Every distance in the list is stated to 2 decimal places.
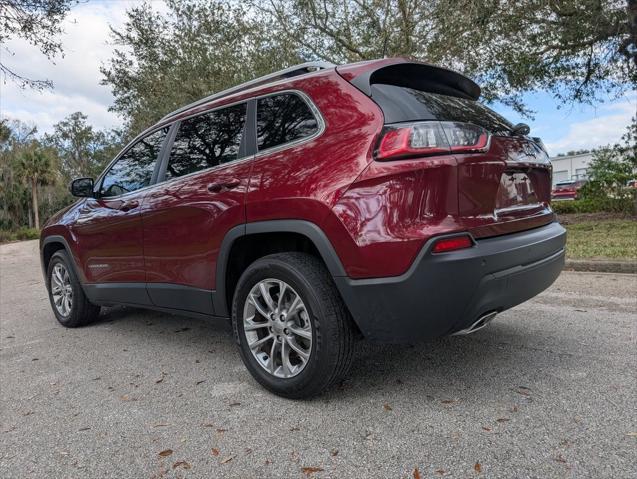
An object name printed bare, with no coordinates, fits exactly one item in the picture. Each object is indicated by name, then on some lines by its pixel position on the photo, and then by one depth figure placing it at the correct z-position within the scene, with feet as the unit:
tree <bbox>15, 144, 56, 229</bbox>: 123.85
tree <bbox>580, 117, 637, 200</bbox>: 42.69
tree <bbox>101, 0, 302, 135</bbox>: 44.40
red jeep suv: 7.48
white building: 120.67
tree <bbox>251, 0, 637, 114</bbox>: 33.19
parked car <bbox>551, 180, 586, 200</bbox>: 91.35
